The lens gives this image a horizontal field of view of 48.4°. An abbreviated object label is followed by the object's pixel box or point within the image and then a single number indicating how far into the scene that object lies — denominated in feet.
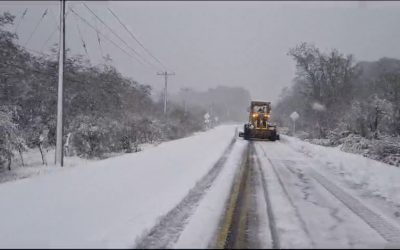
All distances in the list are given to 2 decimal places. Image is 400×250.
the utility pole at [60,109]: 55.21
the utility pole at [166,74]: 193.88
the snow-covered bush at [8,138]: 60.14
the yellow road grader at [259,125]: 125.18
